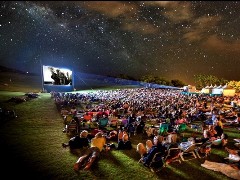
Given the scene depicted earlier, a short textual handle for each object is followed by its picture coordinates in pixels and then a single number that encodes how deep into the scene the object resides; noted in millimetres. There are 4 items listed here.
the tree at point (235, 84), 62106
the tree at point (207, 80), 90562
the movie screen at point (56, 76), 34062
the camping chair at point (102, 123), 12539
